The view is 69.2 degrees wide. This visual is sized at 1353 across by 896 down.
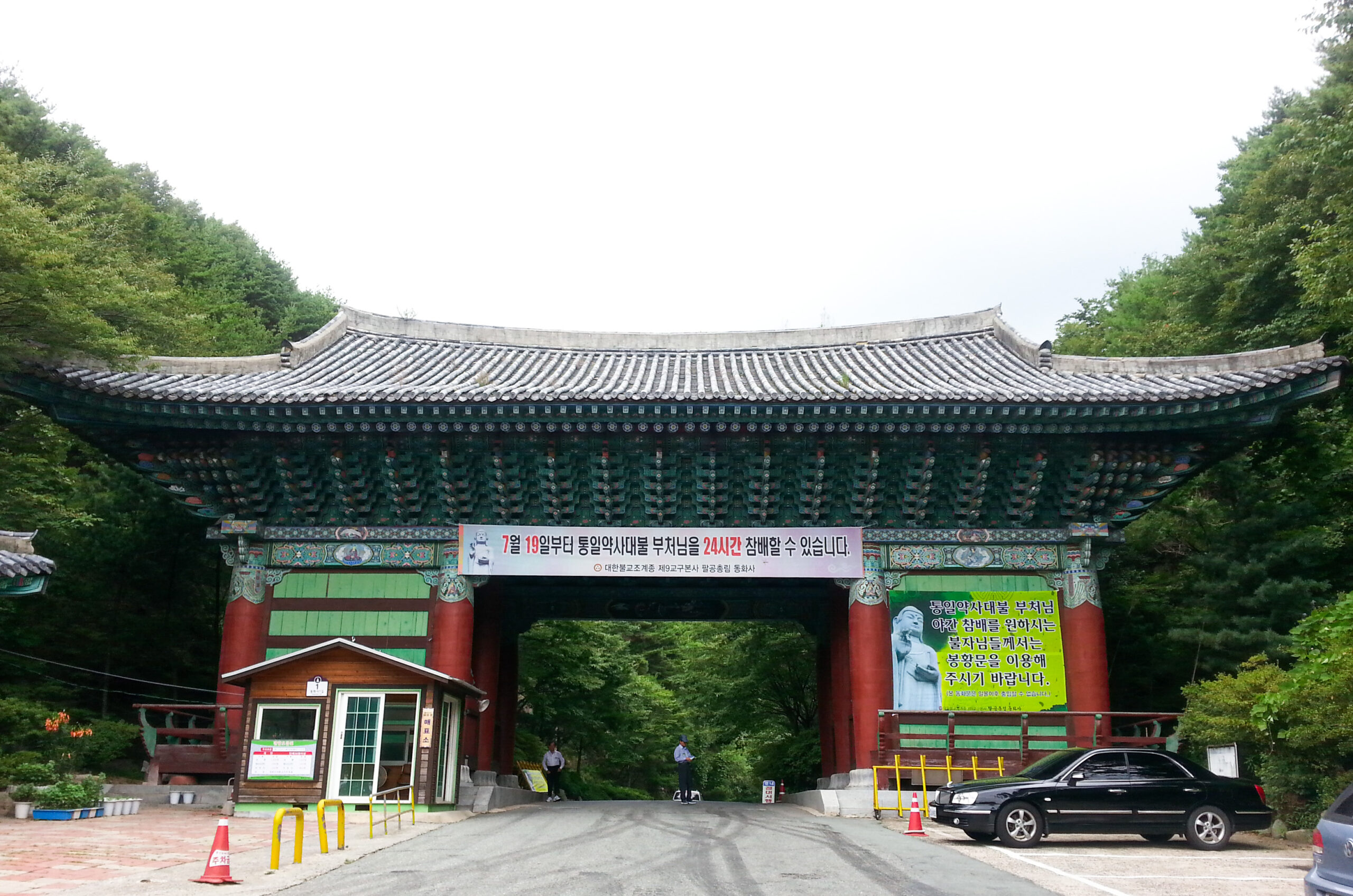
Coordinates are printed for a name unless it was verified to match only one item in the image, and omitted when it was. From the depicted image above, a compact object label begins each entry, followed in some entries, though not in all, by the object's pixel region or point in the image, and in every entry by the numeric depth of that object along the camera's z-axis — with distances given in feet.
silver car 22.62
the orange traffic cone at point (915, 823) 47.09
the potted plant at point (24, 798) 49.70
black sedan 43.24
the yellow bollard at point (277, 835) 31.91
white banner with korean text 67.00
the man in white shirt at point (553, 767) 81.15
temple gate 61.52
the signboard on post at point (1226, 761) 47.62
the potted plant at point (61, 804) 49.73
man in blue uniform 76.59
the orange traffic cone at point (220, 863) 30.37
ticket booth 53.06
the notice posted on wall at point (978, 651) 64.69
